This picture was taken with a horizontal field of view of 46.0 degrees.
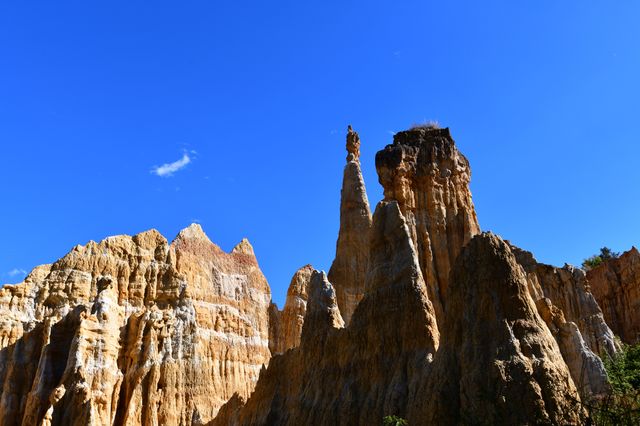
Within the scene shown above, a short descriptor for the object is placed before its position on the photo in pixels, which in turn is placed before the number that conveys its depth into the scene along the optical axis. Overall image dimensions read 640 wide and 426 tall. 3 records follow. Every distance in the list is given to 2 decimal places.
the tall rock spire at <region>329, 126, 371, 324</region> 43.31
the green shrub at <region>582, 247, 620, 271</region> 71.87
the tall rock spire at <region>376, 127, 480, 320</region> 41.94
